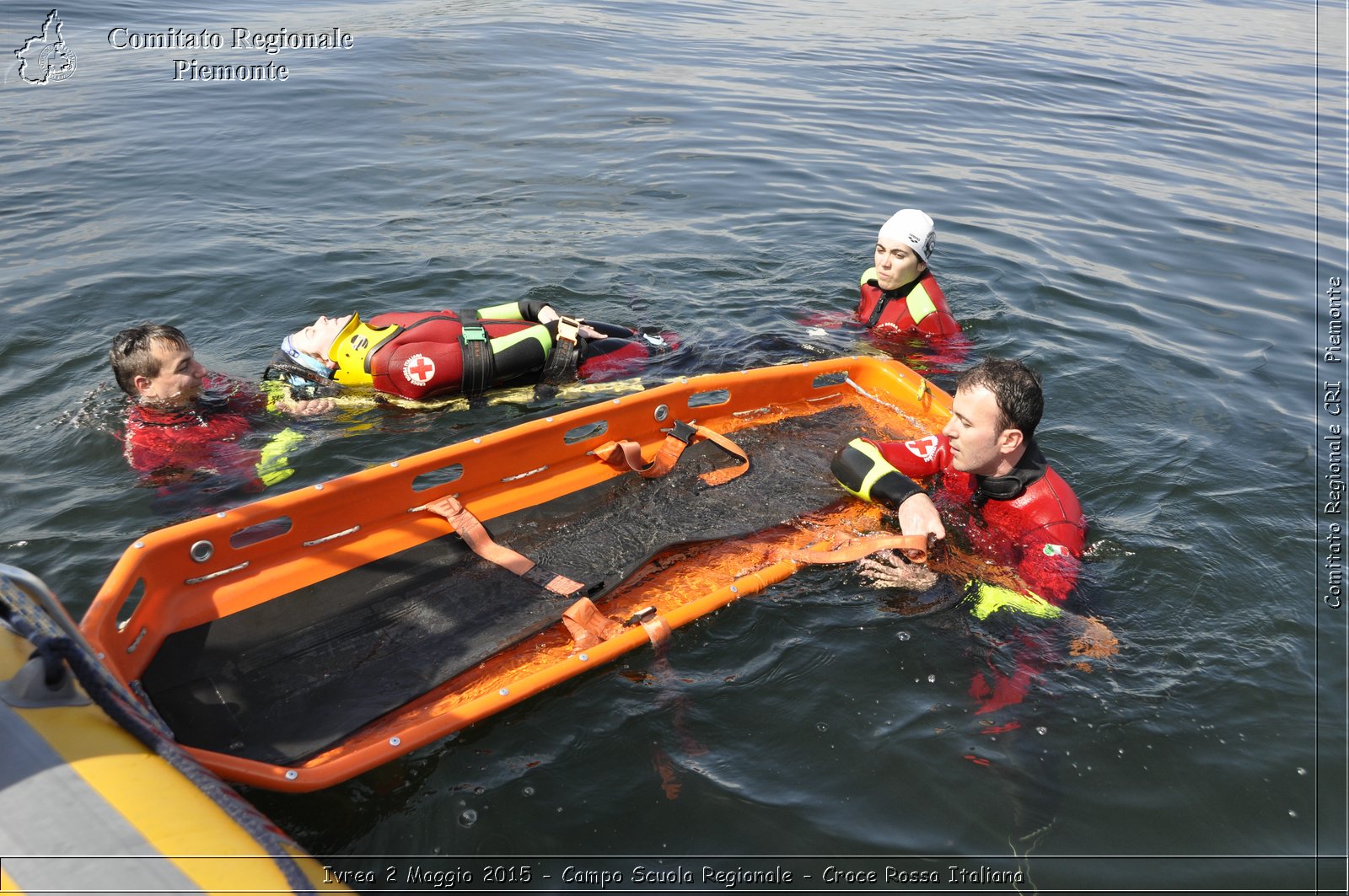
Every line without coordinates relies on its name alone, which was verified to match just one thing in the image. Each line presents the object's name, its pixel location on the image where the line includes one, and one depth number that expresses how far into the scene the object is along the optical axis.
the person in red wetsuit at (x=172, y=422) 4.88
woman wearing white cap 6.38
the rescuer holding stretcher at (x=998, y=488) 3.96
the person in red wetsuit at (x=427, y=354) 5.41
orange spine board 3.04
